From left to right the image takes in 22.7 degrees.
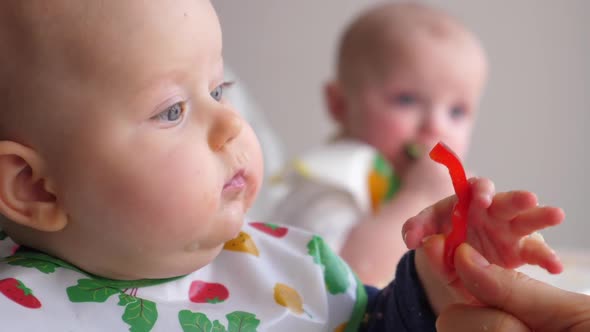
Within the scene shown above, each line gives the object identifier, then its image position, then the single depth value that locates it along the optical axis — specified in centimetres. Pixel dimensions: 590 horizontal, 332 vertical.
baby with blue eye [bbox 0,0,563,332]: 74
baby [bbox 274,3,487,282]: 133
